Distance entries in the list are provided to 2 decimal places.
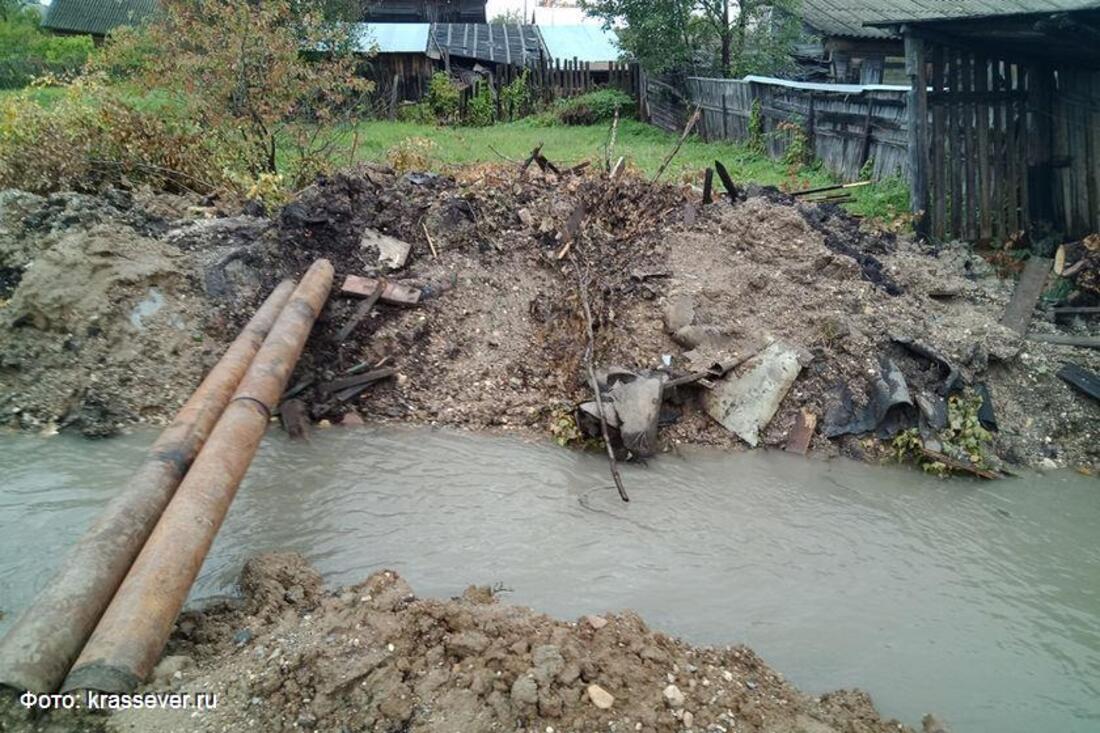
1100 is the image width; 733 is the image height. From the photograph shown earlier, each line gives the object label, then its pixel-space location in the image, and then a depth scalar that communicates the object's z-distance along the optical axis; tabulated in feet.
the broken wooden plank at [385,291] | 23.38
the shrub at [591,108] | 61.16
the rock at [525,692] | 10.09
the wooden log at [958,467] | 19.11
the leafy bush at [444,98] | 62.85
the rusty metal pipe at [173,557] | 9.76
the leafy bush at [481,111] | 62.75
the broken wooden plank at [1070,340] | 21.90
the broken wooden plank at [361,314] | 22.54
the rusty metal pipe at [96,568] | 9.59
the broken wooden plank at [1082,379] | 20.36
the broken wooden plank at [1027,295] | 23.49
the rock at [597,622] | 12.15
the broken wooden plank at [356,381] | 21.48
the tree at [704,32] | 55.93
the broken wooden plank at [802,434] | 20.20
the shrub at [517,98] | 64.08
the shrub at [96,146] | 27.73
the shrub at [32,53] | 74.38
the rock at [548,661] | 10.55
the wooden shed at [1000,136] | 27.43
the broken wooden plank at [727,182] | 29.40
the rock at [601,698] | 10.27
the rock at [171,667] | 10.18
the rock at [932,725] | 11.41
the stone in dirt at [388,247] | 25.00
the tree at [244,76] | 31.27
